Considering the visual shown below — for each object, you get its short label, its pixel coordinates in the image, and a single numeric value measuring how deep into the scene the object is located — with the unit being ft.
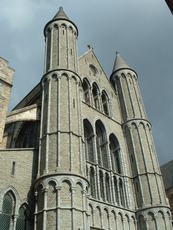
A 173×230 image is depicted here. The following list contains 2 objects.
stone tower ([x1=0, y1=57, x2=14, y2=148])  46.80
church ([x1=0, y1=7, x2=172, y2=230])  40.86
